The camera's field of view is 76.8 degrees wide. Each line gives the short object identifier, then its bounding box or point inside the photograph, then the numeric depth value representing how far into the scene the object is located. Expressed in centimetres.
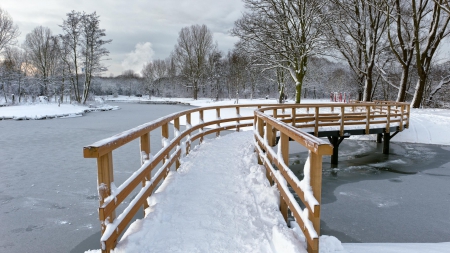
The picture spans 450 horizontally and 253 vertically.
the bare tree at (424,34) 2083
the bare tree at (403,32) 2072
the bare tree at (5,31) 3189
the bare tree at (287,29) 1909
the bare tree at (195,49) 5322
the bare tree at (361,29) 2189
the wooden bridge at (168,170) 231
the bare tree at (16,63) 4144
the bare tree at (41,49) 4416
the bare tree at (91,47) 3416
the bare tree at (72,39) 3328
